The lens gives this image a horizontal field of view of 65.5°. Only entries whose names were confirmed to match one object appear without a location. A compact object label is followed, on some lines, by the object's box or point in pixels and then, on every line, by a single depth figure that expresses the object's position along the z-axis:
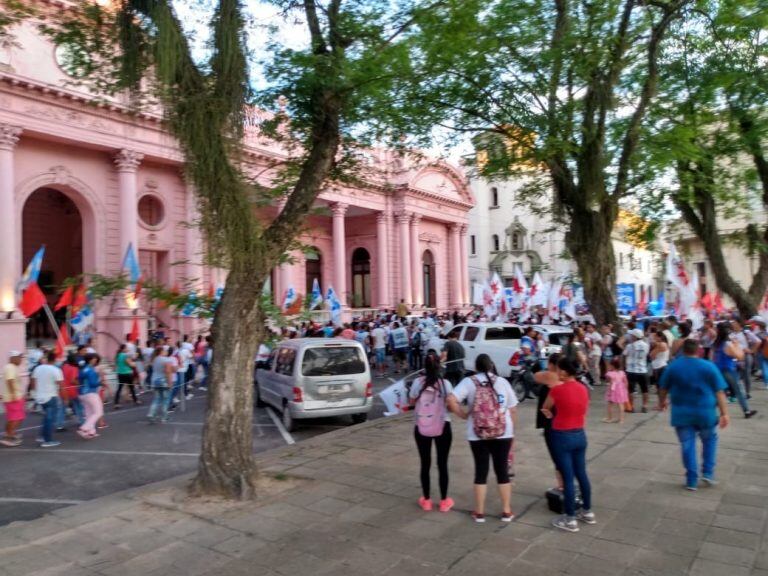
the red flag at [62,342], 13.99
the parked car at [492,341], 14.80
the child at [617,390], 10.09
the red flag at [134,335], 16.20
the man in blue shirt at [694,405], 6.18
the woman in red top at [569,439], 5.29
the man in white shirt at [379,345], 19.00
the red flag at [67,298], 14.28
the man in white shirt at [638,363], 11.08
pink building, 16.98
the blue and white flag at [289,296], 20.77
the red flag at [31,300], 14.28
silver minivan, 10.35
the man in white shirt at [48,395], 9.77
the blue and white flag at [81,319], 15.20
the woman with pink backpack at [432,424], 5.85
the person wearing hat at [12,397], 9.68
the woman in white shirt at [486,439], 5.47
